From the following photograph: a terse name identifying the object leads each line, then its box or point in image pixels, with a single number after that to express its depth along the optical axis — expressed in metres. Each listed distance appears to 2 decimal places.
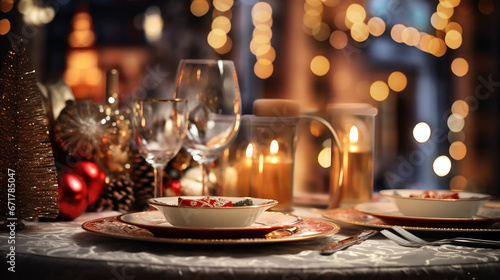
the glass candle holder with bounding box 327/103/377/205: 1.24
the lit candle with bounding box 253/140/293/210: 1.16
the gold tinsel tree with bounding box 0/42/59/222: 0.83
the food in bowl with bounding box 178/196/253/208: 0.76
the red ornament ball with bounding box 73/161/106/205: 1.06
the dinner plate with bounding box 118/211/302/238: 0.70
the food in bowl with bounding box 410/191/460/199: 0.97
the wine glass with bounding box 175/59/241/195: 1.04
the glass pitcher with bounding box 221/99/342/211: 1.15
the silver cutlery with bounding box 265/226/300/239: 0.76
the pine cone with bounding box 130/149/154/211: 1.20
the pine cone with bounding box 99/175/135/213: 1.14
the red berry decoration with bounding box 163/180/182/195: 1.22
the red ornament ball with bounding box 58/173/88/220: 0.94
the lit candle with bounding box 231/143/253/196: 1.23
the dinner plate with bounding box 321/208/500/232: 0.83
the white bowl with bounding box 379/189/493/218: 0.90
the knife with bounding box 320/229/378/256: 0.68
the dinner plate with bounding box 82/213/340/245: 0.67
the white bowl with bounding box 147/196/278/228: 0.72
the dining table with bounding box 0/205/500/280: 0.59
